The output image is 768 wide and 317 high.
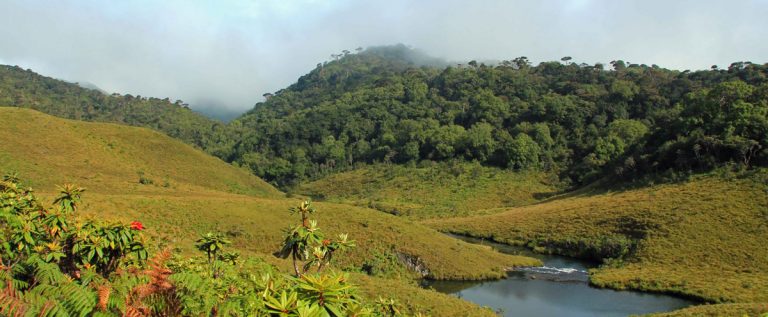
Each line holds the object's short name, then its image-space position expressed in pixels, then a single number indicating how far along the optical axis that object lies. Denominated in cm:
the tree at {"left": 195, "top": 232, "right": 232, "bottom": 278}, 2378
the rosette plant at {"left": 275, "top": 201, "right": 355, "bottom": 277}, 1617
